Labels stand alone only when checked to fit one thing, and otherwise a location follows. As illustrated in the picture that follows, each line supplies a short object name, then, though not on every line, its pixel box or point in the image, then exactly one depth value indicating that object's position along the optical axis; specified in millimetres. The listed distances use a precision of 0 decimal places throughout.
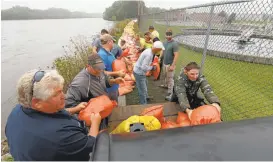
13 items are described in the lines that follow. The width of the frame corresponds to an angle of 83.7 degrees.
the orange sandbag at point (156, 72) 3989
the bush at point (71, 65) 4442
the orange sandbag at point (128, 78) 4269
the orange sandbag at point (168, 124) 1732
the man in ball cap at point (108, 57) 2643
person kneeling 1898
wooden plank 1948
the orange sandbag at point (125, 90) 3960
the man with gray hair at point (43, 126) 929
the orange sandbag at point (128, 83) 4131
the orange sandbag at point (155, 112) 1796
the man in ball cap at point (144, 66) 2962
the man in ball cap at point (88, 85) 1766
